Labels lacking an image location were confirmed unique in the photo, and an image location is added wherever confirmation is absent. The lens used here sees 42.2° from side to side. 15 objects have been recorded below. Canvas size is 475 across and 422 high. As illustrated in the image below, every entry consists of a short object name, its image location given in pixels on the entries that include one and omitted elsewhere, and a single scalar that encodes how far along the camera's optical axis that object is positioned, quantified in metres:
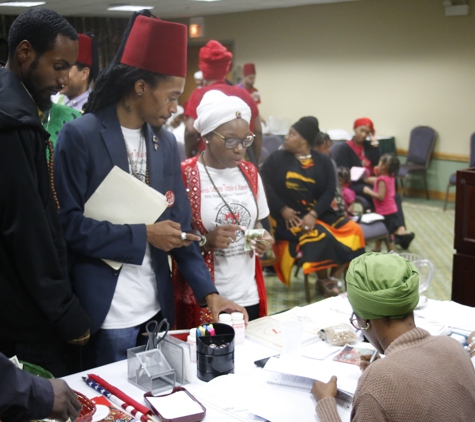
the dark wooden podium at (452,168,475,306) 2.98
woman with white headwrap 2.47
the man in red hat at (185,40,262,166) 4.44
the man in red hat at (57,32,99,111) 3.39
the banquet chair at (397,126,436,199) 9.15
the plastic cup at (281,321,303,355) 1.98
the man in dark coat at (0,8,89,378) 1.68
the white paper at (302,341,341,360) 2.03
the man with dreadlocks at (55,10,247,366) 1.95
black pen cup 1.85
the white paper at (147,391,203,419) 1.60
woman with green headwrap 1.37
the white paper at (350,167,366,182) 6.43
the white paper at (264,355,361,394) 1.77
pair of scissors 1.85
